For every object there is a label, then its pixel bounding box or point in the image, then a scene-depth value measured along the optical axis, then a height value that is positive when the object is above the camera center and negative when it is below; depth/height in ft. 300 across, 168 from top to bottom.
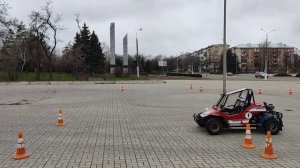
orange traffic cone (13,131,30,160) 22.03 -5.81
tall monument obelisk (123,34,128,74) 221.46 +13.08
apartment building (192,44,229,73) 412.85 +13.46
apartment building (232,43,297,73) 381.19 +18.26
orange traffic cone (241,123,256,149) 25.45 -5.98
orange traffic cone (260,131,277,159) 22.16 -5.93
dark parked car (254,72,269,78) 222.65 -3.28
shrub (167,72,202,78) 228.31 -2.74
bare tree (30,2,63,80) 175.11 +27.62
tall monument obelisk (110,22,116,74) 216.54 +19.37
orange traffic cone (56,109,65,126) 36.21 -5.90
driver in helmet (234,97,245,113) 31.58 -3.56
